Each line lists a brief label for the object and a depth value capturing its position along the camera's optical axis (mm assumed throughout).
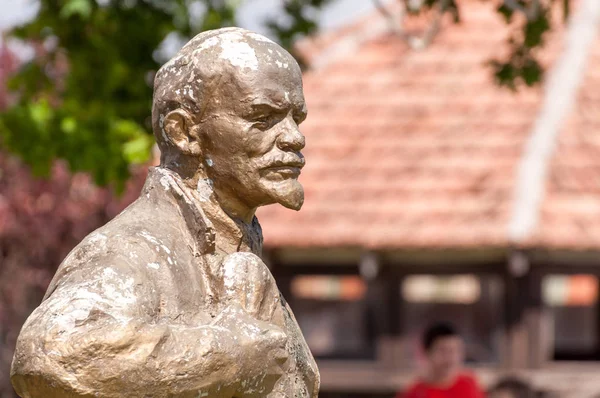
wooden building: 18320
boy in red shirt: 12738
